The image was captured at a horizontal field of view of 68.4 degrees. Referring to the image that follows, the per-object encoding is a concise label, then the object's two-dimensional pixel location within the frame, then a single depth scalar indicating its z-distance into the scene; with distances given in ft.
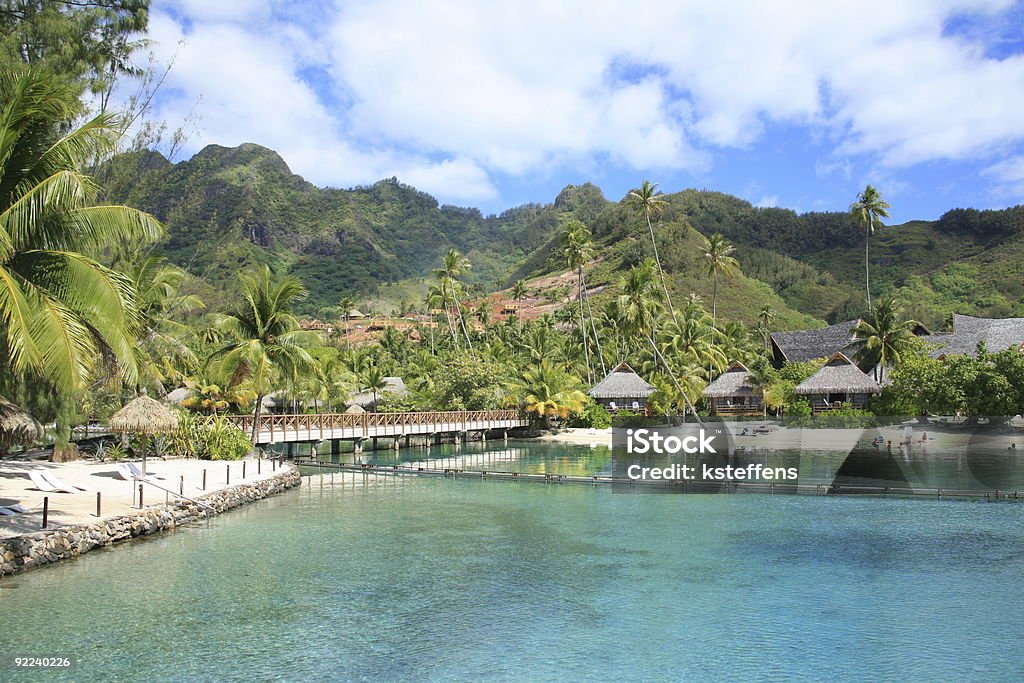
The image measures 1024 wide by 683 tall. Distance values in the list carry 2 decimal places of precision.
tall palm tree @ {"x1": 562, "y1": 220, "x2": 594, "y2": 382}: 152.97
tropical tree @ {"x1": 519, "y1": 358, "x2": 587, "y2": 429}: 130.72
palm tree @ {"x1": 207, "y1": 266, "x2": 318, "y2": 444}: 85.10
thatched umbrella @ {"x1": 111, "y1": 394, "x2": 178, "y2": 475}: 65.26
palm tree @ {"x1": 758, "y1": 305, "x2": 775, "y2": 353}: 238.99
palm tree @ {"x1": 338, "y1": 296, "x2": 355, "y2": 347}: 260.21
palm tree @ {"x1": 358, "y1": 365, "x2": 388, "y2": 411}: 159.12
